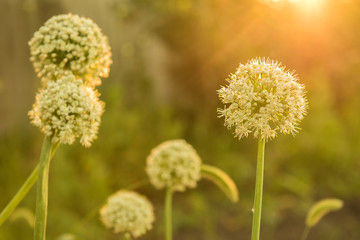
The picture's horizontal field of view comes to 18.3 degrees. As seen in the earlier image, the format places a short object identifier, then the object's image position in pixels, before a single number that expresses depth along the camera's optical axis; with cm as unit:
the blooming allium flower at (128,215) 107
